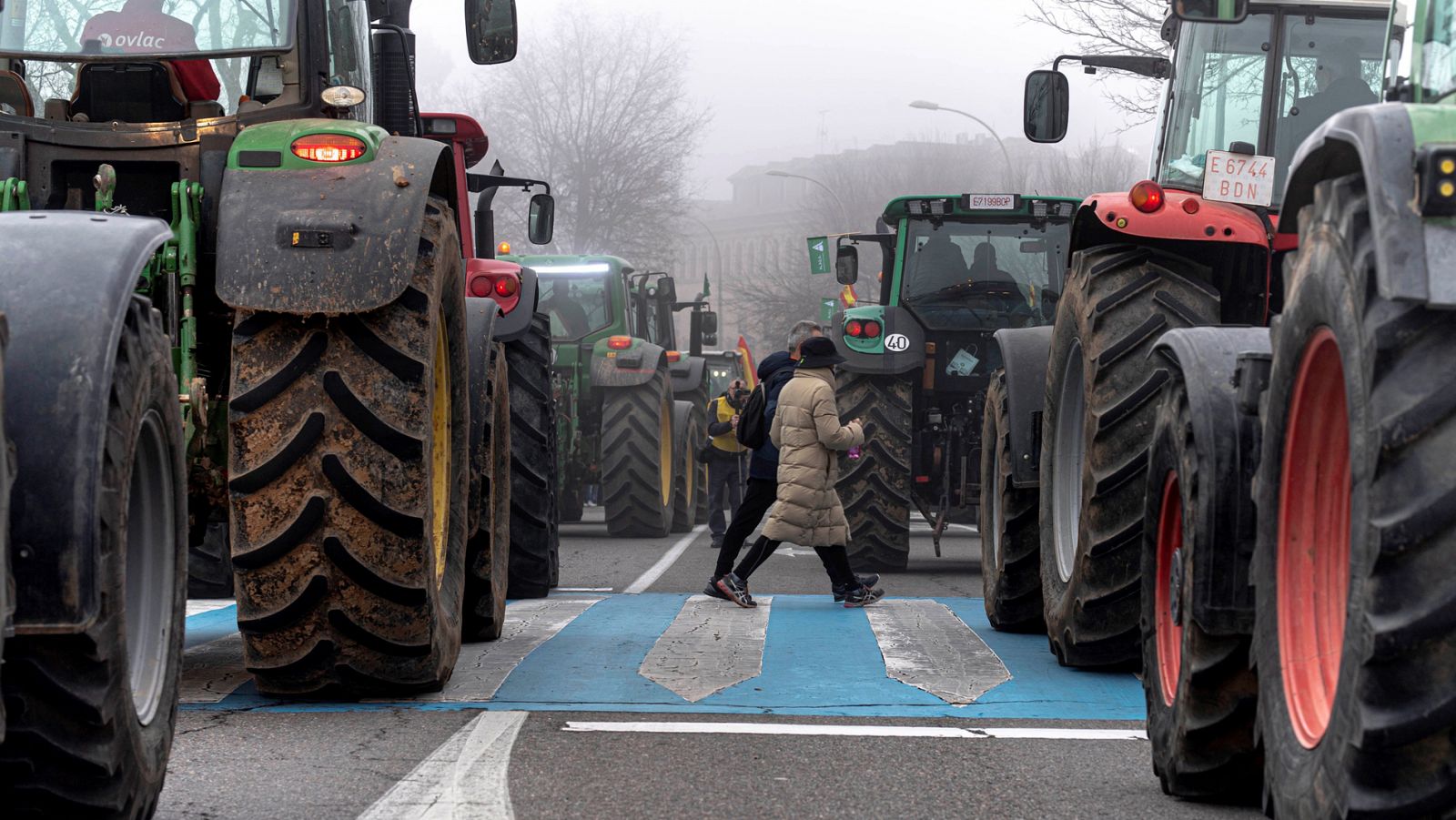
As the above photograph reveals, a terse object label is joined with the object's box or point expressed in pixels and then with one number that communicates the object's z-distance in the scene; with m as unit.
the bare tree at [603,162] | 62.44
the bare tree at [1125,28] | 24.59
